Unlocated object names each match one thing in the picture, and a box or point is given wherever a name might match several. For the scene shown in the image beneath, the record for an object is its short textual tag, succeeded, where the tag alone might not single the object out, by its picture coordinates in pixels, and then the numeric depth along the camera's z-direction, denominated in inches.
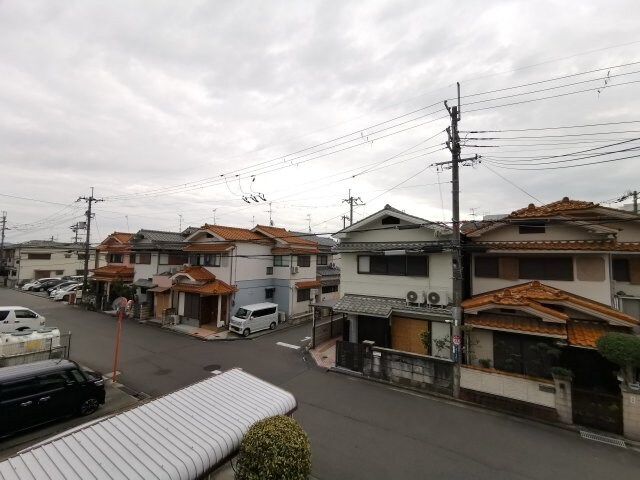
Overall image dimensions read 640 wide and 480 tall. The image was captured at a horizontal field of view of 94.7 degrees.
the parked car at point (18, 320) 727.1
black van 332.2
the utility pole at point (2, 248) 1955.7
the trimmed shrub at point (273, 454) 205.8
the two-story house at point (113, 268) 1136.2
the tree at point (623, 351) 349.7
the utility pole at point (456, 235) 453.7
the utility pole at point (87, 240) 1211.9
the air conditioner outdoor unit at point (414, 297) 580.6
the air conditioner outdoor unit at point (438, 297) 560.4
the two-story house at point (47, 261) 1764.3
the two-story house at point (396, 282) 568.1
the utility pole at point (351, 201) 1318.9
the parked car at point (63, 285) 1432.3
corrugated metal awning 183.2
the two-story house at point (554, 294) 441.1
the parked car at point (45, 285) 1555.1
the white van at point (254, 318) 810.8
